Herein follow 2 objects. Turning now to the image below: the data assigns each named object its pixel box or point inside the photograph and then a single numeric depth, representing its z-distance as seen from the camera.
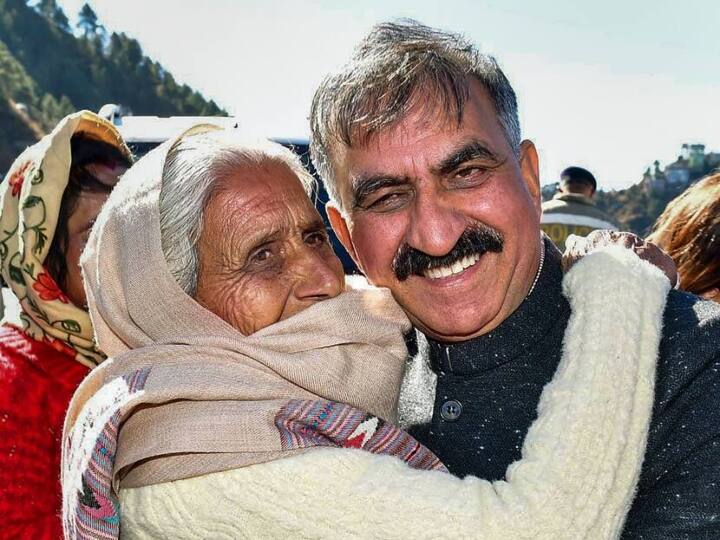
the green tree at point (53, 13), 92.94
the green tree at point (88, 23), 91.88
